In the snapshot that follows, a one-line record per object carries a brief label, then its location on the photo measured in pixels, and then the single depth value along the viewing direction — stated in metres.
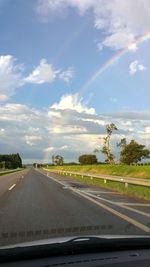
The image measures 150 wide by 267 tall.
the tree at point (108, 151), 42.94
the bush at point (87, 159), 79.60
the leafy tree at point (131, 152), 54.62
